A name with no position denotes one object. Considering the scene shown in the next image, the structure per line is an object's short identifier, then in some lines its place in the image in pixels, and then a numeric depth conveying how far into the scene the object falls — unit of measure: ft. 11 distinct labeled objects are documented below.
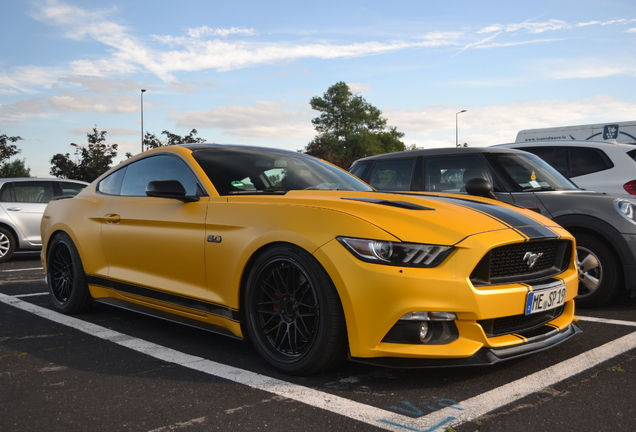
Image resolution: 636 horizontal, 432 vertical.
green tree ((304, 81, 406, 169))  256.93
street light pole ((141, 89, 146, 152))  154.30
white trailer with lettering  51.06
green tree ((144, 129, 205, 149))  122.01
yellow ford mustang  10.12
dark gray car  18.04
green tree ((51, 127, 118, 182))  118.01
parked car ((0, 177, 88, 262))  34.68
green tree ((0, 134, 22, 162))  106.83
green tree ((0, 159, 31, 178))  230.44
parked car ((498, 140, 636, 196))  24.07
